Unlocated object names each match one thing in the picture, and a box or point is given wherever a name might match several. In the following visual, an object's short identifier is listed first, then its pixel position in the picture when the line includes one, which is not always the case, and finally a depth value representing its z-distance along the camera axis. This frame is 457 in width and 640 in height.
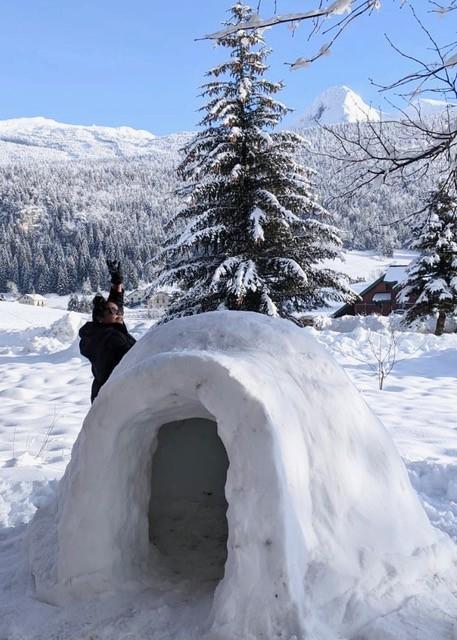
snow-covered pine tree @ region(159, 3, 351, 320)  12.20
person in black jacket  4.57
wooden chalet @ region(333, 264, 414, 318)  35.56
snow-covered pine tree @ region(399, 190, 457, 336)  19.30
